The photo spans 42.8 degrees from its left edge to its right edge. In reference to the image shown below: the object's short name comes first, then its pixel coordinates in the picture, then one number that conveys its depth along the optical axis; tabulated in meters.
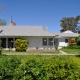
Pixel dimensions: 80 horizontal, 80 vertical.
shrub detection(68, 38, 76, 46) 22.00
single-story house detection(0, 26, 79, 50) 16.69
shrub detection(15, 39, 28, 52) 15.80
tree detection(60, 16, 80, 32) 42.58
